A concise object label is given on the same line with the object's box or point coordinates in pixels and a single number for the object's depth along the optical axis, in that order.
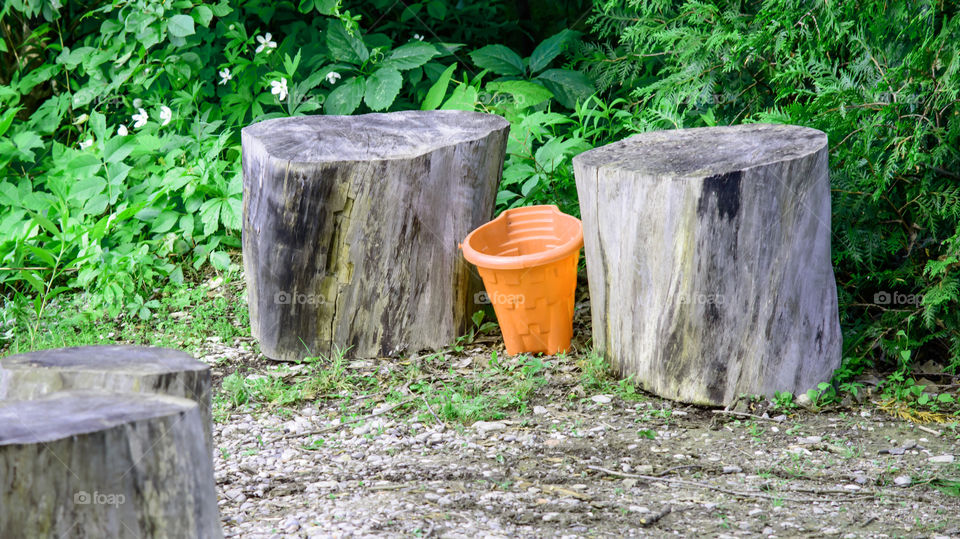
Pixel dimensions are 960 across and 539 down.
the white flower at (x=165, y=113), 9.84
